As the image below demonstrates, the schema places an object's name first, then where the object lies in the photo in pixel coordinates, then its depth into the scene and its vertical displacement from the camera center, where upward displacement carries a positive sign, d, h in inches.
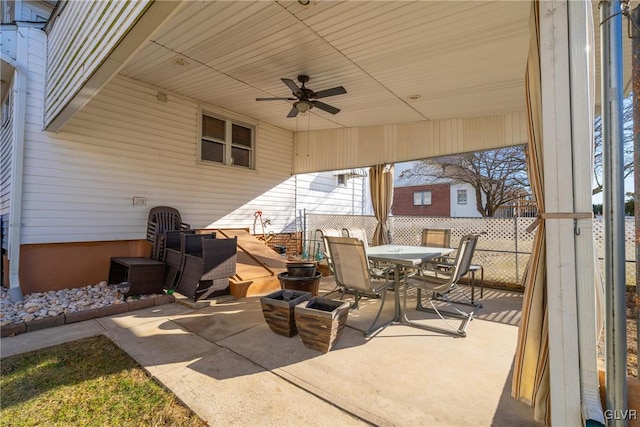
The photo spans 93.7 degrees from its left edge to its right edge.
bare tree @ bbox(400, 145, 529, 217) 450.9 +69.5
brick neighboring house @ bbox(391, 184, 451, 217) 715.4 +46.1
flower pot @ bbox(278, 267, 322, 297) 157.0 -34.0
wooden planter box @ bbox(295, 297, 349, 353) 103.1 -37.6
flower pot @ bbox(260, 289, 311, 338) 116.0 -37.6
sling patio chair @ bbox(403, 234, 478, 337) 125.6 -28.7
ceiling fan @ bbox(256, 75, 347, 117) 164.6 +70.1
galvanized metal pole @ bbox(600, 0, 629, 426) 54.6 +3.3
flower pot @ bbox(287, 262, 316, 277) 167.2 -28.9
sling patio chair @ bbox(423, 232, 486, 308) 164.2 -30.0
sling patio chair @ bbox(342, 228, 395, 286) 159.5 -25.9
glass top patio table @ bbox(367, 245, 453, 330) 129.6 -18.0
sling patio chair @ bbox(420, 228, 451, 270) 202.7 -13.6
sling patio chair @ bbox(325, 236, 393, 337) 122.0 -21.0
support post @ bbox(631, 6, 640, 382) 55.1 +16.8
